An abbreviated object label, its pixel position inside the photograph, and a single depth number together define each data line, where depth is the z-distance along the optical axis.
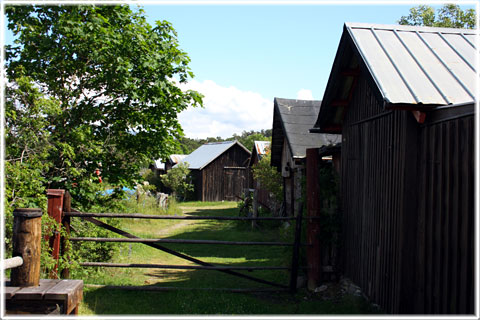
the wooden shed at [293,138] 12.43
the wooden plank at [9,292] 3.83
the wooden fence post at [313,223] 6.86
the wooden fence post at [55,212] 6.38
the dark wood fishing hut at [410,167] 3.80
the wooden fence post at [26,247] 4.07
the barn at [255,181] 20.55
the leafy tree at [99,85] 7.84
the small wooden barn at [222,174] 31.94
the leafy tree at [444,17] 19.88
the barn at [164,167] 37.16
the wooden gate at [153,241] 6.45
